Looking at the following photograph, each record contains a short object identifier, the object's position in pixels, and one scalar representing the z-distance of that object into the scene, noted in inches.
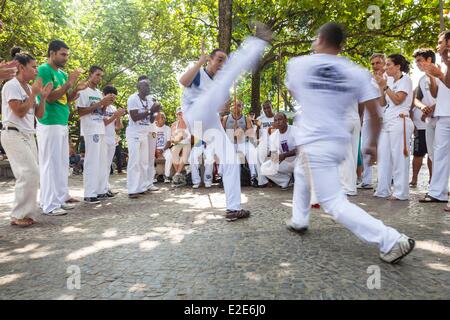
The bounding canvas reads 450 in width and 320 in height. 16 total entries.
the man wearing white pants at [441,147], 217.5
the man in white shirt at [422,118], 225.9
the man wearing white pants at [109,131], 285.1
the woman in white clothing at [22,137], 184.2
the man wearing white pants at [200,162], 336.5
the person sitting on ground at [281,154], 304.5
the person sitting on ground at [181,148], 366.3
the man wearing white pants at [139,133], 281.1
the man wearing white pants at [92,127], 253.8
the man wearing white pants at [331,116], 118.0
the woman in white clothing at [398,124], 230.4
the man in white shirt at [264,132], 327.4
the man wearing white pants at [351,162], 260.5
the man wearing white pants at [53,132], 216.4
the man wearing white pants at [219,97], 168.9
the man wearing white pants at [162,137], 396.8
